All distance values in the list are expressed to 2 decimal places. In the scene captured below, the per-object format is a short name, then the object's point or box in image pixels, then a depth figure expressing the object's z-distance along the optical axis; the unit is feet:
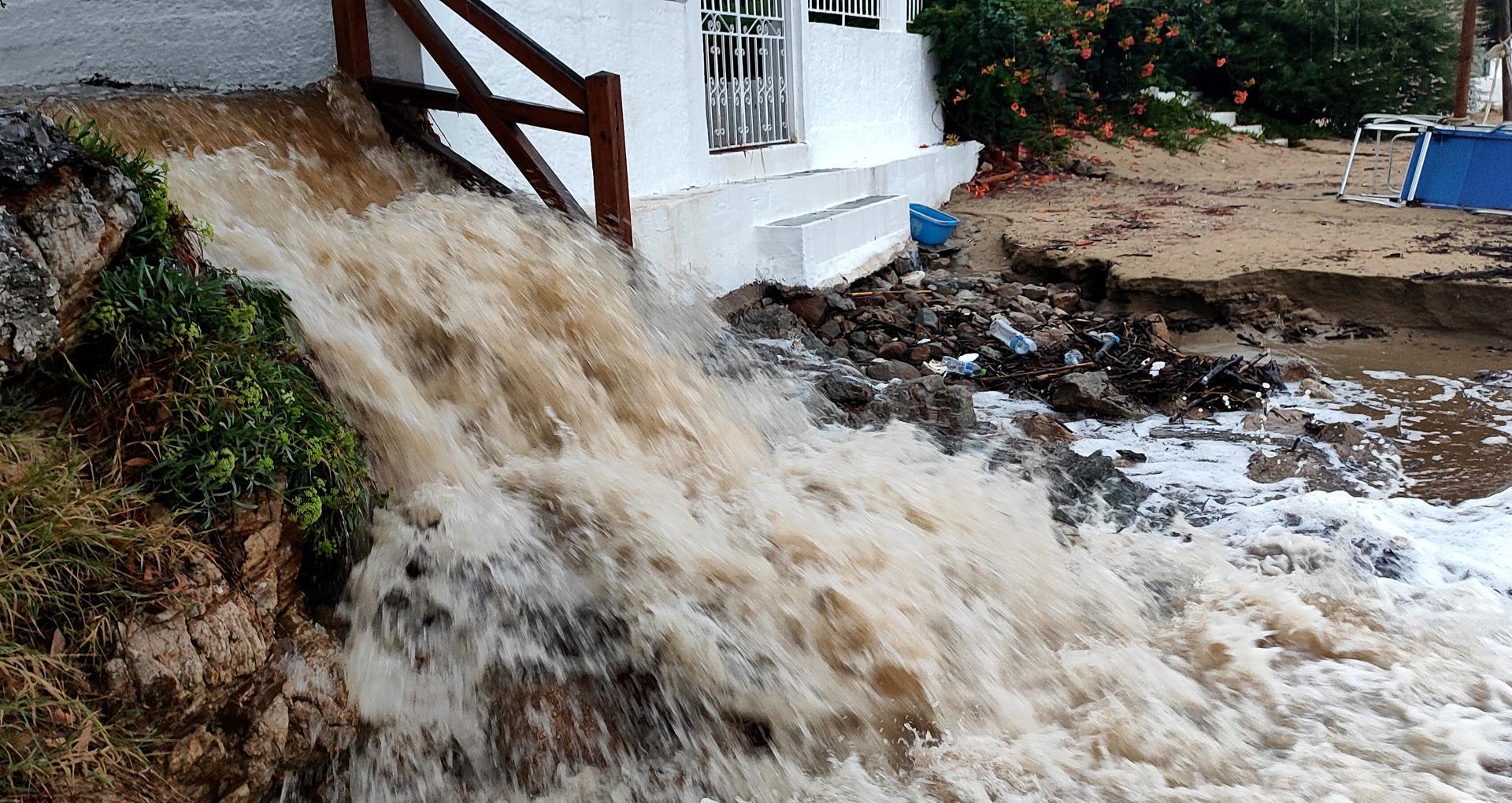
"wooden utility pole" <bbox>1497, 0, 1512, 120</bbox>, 50.67
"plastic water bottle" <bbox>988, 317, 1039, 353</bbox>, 24.20
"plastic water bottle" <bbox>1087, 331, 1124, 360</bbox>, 23.61
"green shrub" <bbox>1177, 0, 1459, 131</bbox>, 55.16
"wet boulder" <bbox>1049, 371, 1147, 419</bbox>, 20.84
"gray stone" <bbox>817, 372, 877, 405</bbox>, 19.39
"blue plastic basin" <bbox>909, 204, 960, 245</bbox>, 34.99
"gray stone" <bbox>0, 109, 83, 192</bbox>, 8.73
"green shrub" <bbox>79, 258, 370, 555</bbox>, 8.87
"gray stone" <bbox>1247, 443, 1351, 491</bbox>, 17.29
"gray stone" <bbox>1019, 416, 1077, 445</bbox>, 19.35
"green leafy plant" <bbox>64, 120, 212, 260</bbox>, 9.94
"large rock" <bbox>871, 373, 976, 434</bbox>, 18.78
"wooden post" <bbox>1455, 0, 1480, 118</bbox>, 43.86
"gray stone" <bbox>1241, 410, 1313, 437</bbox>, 19.70
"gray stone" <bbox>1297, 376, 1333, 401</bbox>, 21.53
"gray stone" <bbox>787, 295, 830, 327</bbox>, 25.64
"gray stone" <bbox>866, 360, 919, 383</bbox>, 22.36
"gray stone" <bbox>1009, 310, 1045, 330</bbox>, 25.80
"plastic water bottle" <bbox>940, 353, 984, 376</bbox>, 23.45
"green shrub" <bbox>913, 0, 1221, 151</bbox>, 41.50
